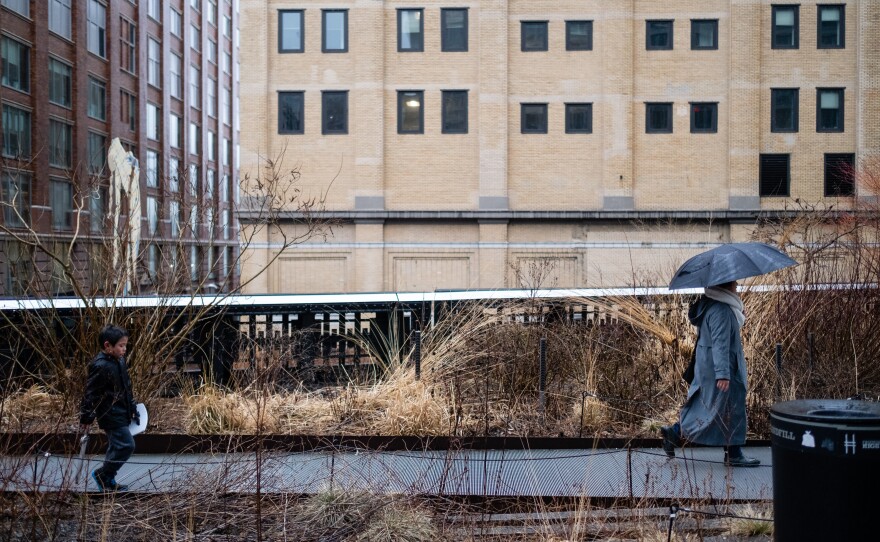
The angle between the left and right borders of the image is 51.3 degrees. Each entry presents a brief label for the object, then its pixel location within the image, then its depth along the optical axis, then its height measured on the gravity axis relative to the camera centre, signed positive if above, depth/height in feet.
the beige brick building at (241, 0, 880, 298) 127.24 +20.29
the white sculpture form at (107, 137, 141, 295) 36.86 +0.98
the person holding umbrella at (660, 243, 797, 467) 26.66 -2.54
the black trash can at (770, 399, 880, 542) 15.71 -3.63
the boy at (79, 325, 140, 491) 24.52 -3.75
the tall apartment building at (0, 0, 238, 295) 133.49 +31.68
